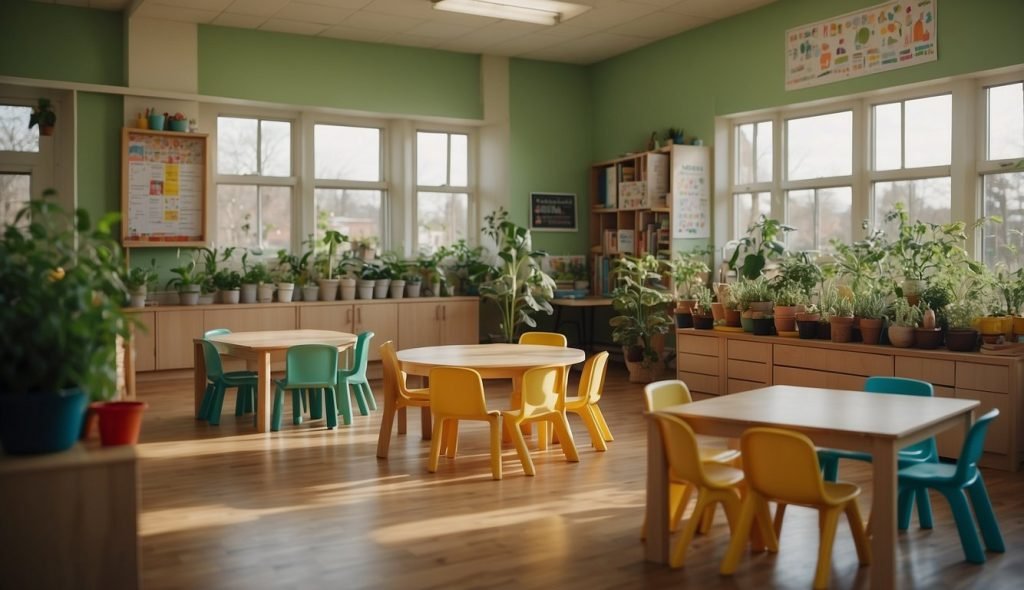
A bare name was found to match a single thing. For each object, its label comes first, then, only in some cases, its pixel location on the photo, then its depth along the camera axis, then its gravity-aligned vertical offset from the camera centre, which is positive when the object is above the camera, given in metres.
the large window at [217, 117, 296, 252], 9.23 +1.00
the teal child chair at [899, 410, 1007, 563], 3.69 -0.85
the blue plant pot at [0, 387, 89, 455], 2.62 -0.41
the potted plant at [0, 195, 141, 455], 2.61 -0.15
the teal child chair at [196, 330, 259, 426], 6.68 -0.74
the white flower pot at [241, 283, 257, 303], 8.77 -0.11
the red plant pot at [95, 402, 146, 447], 2.78 -0.43
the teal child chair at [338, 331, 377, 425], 6.73 -0.72
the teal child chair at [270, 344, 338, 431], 6.36 -0.63
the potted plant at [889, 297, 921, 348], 6.02 -0.28
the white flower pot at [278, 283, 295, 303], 8.91 -0.11
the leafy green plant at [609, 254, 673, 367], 8.68 -0.29
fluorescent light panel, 7.94 +2.41
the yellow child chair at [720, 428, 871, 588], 3.33 -0.76
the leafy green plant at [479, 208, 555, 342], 9.30 -0.03
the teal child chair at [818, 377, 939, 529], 4.23 -0.81
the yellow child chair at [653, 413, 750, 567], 3.60 -0.80
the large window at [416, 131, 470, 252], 10.29 +1.05
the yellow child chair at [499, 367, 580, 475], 5.29 -0.76
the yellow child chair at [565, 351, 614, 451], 5.78 -0.74
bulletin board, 8.53 +0.88
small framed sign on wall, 10.34 +0.79
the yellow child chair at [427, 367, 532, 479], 5.21 -0.69
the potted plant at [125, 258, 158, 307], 8.24 -0.05
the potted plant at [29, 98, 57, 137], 8.12 +1.45
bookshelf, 8.95 +0.81
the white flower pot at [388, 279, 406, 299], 9.47 -0.08
